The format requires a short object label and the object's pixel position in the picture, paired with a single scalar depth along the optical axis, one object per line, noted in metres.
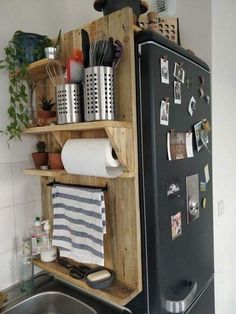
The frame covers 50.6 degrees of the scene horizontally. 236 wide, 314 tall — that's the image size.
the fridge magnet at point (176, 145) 1.06
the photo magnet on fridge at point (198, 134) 1.26
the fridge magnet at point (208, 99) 1.38
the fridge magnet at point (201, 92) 1.31
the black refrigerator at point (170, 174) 0.98
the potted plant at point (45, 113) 1.20
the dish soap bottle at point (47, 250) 1.29
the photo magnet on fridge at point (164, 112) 1.01
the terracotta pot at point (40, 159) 1.25
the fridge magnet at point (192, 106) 1.22
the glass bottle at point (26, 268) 1.24
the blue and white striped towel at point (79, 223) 1.05
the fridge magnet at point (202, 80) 1.31
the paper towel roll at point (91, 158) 0.94
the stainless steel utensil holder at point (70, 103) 1.00
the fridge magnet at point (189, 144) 1.19
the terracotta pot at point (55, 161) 1.18
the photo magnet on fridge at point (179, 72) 1.10
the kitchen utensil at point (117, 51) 0.95
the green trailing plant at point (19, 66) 1.16
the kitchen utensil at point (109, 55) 0.92
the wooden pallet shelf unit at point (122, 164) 0.96
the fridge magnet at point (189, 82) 1.19
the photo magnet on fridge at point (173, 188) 1.06
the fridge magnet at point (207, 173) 1.38
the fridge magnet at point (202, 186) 1.32
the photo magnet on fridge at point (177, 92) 1.10
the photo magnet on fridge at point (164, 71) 1.00
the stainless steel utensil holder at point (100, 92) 0.91
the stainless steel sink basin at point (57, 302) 1.10
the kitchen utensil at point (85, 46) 0.97
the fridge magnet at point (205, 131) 1.33
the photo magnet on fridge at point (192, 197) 1.20
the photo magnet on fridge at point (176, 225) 1.08
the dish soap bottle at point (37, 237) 1.29
